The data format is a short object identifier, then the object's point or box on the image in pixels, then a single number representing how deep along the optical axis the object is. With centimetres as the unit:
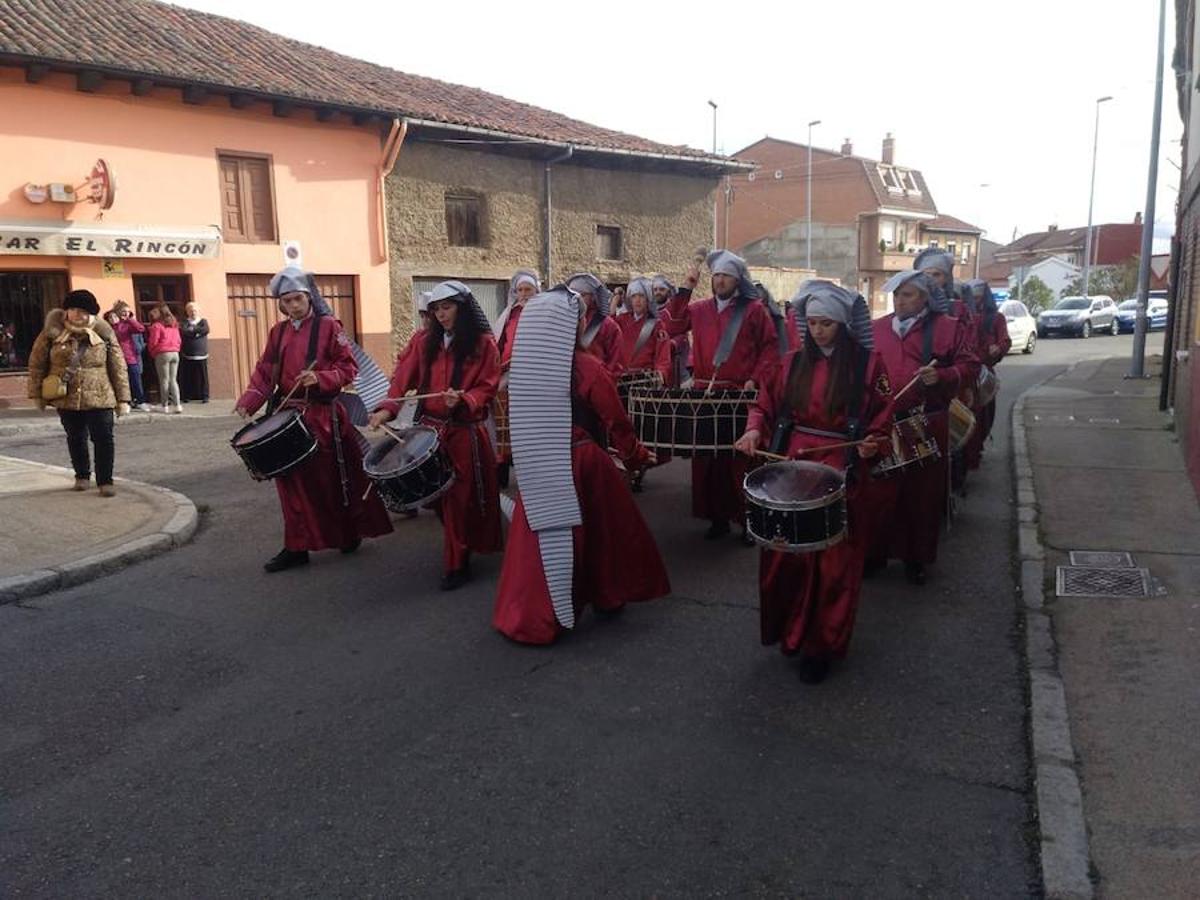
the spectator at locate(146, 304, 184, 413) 1559
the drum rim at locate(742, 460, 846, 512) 397
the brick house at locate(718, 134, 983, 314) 5138
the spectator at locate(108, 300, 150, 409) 1534
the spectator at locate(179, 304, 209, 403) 1675
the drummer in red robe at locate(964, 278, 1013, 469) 898
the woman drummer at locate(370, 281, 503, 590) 580
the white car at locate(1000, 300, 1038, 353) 2808
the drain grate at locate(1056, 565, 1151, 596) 561
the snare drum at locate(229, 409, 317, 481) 582
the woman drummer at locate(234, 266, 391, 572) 627
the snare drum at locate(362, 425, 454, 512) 547
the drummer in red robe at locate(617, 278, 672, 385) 852
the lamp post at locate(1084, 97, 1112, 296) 4366
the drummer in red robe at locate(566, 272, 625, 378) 749
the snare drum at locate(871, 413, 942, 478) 486
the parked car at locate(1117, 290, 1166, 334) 3819
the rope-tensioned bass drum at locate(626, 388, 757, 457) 577
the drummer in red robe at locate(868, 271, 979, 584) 565
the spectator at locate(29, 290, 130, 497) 823
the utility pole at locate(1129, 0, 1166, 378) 1773
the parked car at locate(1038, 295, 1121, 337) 3572
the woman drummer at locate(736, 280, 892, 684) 438
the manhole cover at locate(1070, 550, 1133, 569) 615
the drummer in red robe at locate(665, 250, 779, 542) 665
